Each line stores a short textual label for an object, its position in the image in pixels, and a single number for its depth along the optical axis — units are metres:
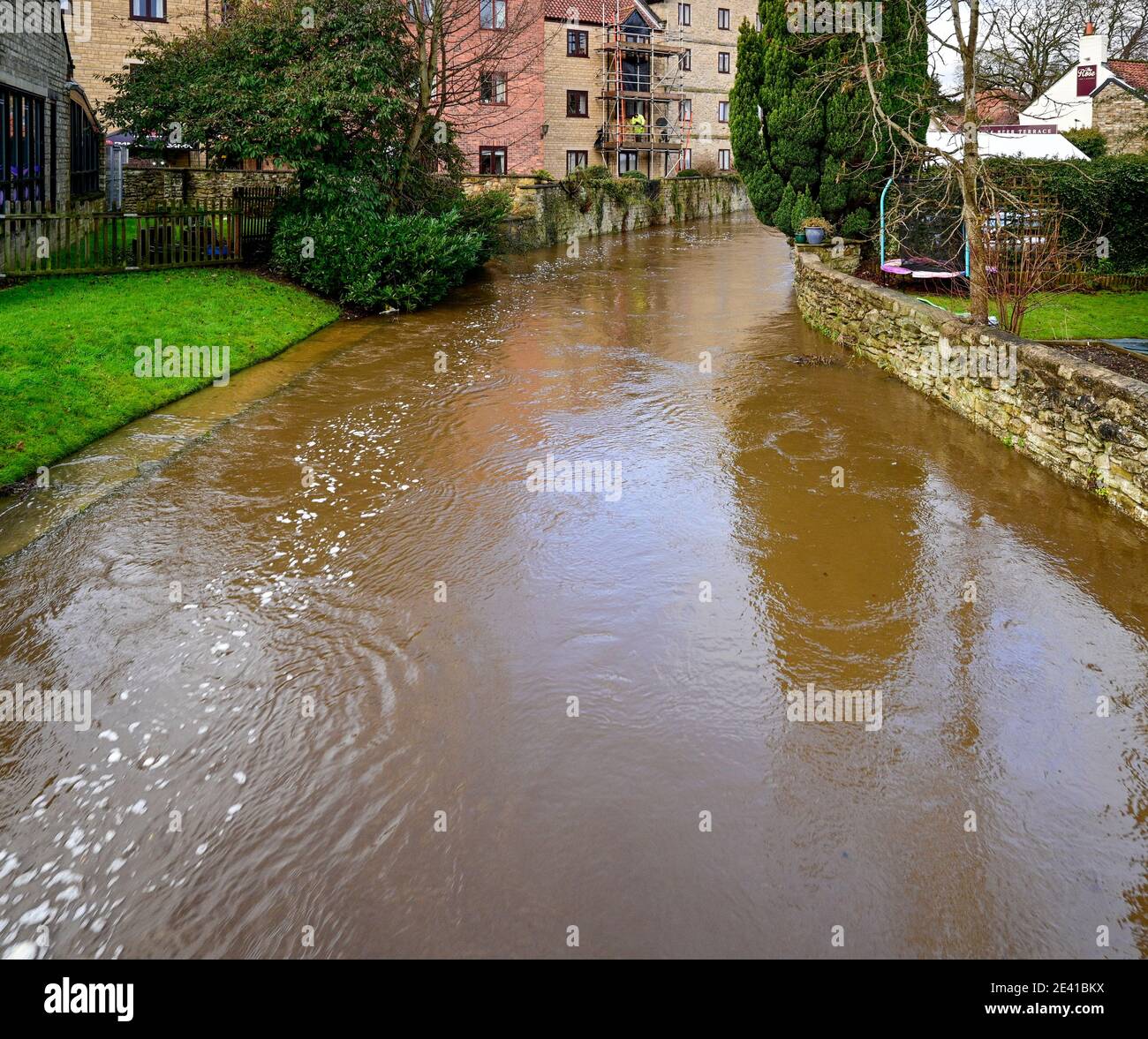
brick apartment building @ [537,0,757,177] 48.16
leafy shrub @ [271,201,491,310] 17.89
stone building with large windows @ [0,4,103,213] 16.69
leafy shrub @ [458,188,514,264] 22.89
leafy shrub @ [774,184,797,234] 20.50
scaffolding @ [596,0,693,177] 49.34
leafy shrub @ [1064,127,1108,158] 29.53
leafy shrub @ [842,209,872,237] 20.09
